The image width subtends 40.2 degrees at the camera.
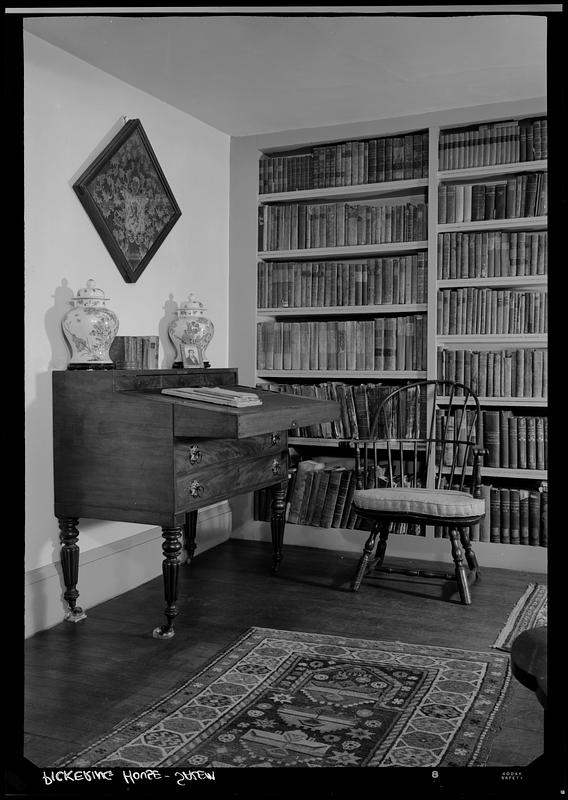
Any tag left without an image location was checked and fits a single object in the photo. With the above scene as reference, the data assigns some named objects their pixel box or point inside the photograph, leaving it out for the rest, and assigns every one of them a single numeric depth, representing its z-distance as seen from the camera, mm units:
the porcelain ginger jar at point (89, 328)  3150
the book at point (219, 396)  3092
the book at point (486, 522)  4121
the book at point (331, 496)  4406
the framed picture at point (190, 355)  3904
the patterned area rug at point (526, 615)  3028
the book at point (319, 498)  4449
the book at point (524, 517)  4055
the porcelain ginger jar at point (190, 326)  3908
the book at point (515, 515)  4066
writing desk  2982
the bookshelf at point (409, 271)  4090
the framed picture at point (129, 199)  3467
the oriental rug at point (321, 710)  2109
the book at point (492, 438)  4125
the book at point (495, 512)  4105
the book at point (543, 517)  4004
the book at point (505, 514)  4089
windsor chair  3648
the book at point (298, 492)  4512
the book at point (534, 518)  4031
